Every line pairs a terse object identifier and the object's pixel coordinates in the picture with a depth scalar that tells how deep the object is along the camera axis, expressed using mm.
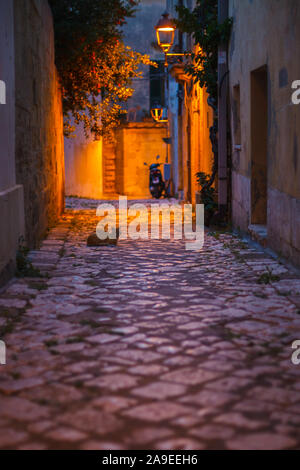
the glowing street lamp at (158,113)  25609
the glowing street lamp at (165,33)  14422
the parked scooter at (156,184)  24375
